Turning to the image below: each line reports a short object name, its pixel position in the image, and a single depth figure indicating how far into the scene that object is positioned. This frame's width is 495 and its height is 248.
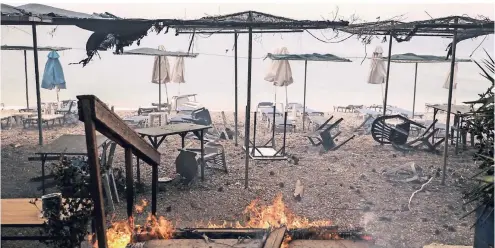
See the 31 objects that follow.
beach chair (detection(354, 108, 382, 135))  15.96
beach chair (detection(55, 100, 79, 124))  16.14
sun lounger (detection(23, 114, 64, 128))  14.77
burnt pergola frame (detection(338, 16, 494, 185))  7.22
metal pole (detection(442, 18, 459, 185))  8.30
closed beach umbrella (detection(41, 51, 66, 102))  16.06
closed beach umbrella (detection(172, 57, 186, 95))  19.69
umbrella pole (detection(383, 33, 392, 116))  12.52
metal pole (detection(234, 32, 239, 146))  12.42
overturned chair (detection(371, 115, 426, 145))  12.39
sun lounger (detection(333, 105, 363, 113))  20.64
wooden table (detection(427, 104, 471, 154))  12.09
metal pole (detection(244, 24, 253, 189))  8.54
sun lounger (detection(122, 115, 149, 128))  14.91
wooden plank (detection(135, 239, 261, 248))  4.73
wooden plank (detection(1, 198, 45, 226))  5.16
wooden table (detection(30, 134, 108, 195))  7.34
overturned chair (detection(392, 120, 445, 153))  12.27
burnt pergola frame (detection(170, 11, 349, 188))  7.41
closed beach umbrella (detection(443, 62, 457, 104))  19.42
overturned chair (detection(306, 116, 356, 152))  12.68
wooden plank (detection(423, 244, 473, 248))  5.93
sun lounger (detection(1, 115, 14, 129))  15.37
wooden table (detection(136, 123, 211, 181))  8.40
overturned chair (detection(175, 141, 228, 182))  9.05
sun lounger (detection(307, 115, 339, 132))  15.05
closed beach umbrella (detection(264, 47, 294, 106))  18.16
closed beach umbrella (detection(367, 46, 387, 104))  18.64
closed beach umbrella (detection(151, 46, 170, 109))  19.12
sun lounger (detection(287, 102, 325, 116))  18.35
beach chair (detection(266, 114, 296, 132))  15.52
